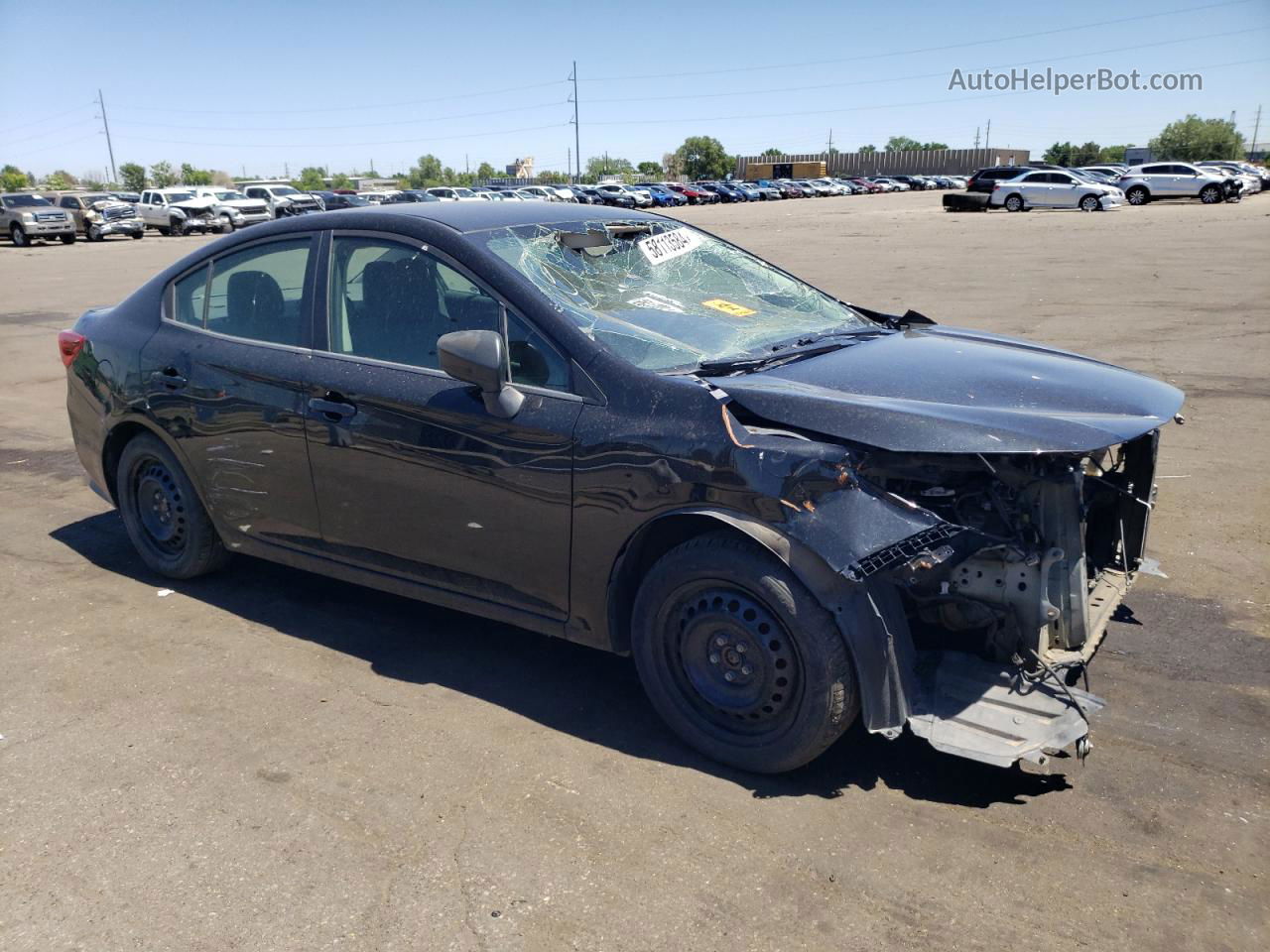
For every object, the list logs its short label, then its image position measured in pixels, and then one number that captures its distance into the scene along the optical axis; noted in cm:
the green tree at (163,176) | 12526
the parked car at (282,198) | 4534
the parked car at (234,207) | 4366
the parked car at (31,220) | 3753
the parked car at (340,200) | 4126
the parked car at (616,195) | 5712
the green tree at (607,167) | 14350
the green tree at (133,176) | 12144
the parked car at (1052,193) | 4002
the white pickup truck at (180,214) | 4347
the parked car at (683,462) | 314
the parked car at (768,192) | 7298
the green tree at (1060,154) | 11362
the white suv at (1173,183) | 4112
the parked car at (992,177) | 4327
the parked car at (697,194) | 6700
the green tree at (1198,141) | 10631
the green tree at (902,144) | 16475
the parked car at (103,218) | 4028
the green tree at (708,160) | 12725
